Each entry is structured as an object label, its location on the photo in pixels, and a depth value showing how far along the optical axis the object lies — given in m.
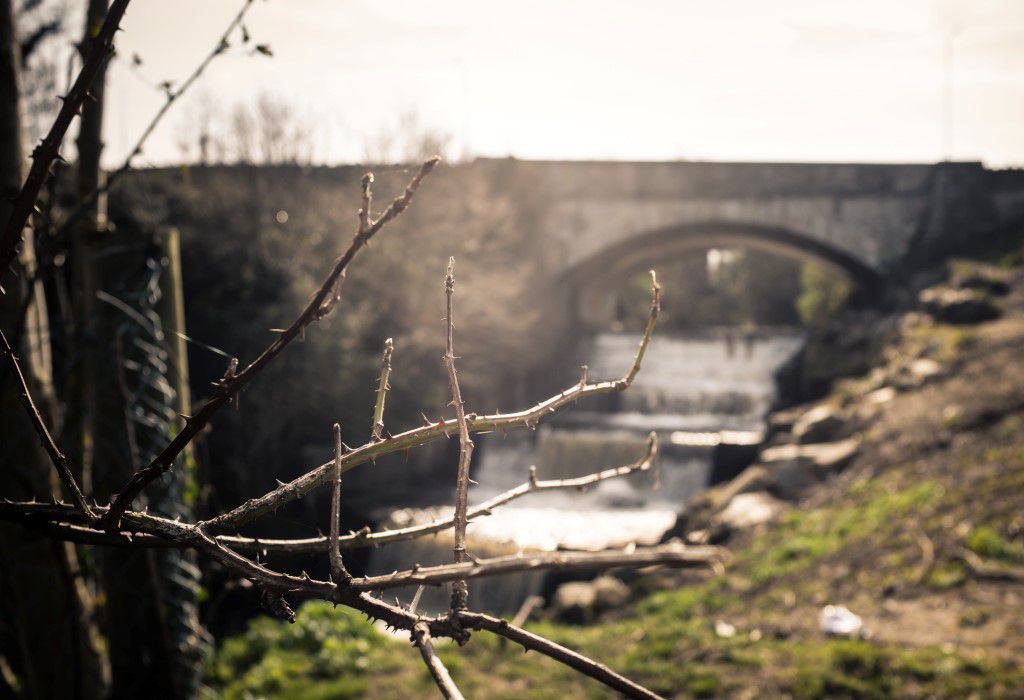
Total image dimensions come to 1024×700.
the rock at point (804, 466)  12.81
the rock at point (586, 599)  10.12
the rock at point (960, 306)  18.30
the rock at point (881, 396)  14.98
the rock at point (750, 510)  11.78
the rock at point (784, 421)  18.09
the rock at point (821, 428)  14.74
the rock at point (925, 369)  15.17
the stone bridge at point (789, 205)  27.25
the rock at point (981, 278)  19.92
